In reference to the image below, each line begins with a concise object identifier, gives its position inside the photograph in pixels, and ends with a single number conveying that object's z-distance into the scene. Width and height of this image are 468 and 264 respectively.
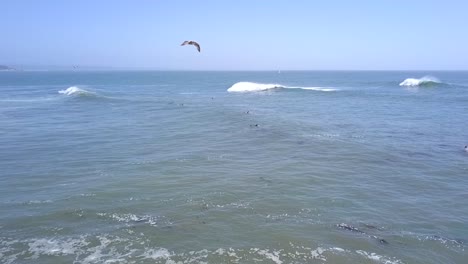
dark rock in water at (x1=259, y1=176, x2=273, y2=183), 20.61
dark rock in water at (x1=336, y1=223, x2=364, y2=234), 14.91
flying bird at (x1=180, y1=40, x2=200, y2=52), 13.47
